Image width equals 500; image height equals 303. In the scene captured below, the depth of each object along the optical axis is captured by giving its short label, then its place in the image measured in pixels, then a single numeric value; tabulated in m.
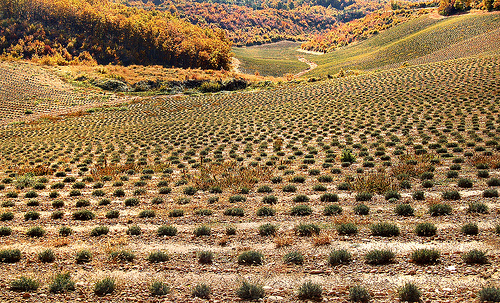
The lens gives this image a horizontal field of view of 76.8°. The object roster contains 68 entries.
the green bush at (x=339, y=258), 7.60
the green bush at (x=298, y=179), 15.47
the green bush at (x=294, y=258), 7.82
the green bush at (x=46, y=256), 8.39
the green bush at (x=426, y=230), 8.55
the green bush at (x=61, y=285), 6.98
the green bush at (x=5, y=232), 10.15
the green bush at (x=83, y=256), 8.36
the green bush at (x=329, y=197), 12.26
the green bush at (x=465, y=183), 12.37
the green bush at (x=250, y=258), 7.98
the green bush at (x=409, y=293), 6.07
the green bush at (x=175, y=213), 11.59
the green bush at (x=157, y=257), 8.30
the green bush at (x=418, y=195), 11.46
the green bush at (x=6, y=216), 11.62
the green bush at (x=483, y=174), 13.42
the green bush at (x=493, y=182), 12.33
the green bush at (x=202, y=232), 9.82
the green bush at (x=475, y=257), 7.03
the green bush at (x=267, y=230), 9.59
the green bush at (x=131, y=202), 13.28
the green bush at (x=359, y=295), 6.22
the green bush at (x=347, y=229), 9.12
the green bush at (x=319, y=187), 13.85
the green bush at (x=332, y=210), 10.86
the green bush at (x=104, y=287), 6.90
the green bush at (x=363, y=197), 12.09
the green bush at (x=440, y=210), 9.84
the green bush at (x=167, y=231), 10.00
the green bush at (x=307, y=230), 9.34
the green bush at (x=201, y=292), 6.71
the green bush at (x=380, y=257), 7.48
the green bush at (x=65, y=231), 10.21
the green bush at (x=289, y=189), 14.02
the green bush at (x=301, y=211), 11.05
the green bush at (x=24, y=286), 7.07
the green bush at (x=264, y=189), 14.22
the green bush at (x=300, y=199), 12.55
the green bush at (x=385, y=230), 8.78
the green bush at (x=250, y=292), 6.55
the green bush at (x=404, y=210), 10.15
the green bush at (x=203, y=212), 11.62
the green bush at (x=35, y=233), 10.14
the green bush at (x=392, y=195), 11.85
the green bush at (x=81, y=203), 13.30
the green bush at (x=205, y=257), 8.17
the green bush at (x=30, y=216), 11.72
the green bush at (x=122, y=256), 8.33
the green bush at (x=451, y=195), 11.14
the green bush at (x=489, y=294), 5.66
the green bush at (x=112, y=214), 11.71
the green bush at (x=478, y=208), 9.64
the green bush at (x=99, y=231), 10.12
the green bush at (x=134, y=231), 10.08
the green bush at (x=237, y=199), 13.07
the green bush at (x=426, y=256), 7.29
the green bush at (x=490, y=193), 11.01
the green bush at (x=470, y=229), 8.34
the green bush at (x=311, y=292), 6.45
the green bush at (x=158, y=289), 6.84
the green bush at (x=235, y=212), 11.40
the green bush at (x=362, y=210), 10.62
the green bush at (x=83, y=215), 11.76
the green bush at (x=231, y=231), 9.78
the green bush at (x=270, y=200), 12.59
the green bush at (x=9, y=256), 8.38
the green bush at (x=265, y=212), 11.29
